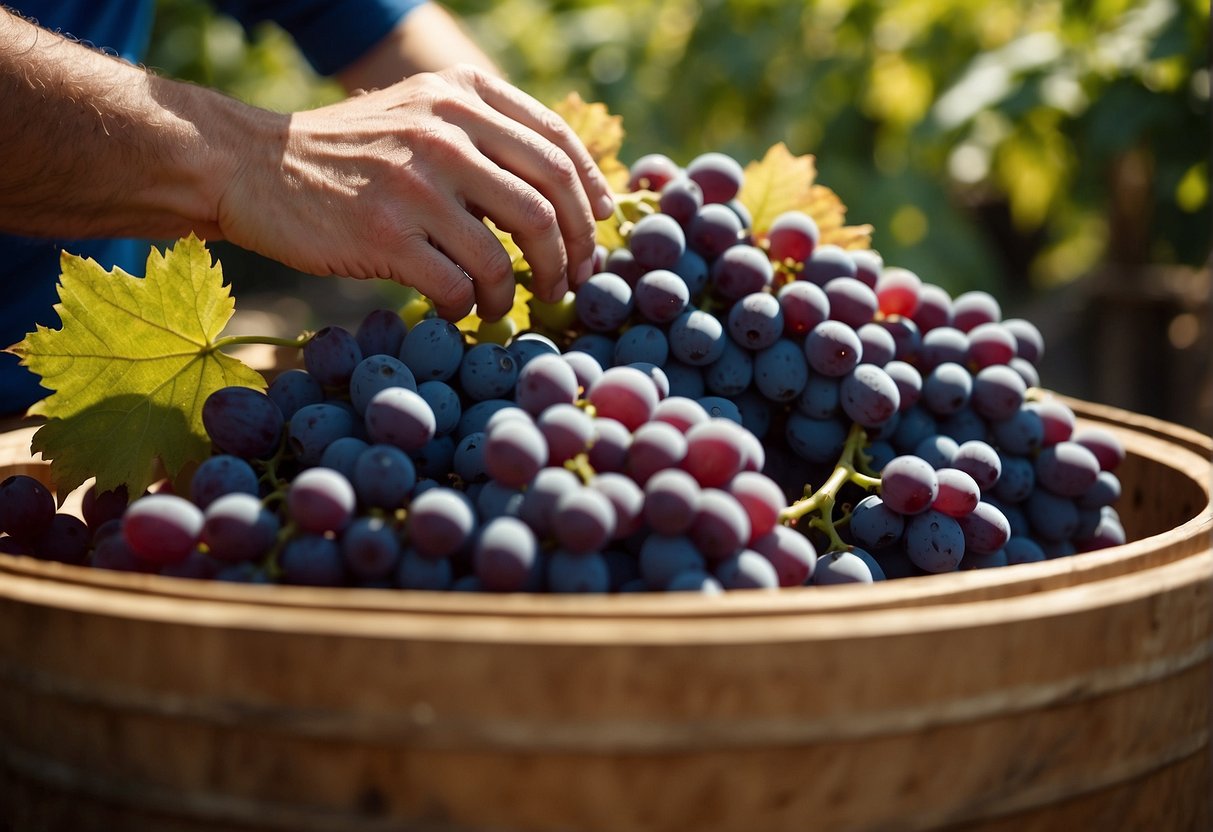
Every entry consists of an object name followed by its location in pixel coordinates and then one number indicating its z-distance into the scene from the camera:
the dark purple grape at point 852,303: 1.00
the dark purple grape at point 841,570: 0.77
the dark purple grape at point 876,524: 0.86
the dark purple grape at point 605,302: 0.97
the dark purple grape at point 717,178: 1.08
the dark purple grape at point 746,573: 0.70
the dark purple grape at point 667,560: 0.70
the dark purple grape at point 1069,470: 0.99
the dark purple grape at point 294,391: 0.88
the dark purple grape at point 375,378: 0.83
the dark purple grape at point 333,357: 0.87
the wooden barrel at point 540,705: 0.56
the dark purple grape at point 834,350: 0.94
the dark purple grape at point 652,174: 1.13
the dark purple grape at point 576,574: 0.68
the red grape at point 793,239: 1.05
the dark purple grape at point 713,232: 1.03
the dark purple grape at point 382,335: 0.91
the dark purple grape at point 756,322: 0.96
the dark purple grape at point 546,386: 0.79
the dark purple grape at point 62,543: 0.85
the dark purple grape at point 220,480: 0.76
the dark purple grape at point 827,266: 1.04
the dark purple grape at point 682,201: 1.05
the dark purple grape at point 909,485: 0.83
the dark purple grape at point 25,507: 0.83
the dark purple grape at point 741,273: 1.00
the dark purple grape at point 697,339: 0.94
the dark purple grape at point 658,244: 0.99
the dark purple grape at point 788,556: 0.74
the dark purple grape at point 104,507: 0.91
